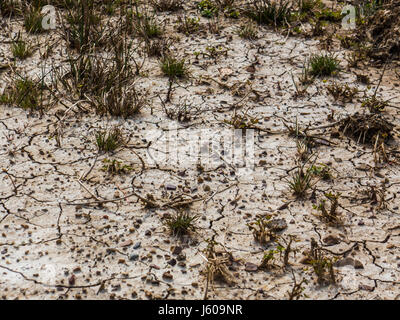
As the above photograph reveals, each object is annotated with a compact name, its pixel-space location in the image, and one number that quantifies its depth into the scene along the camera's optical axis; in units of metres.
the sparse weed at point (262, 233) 4.02
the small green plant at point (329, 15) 6.52
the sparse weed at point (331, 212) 4.19
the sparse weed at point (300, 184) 4.41
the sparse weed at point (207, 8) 6.66
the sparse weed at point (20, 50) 5.90
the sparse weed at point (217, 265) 3.72
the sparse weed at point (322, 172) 4.59
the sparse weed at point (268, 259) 3.79
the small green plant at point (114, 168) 4.61
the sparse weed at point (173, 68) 5.68
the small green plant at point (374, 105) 5.27
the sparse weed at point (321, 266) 3.72
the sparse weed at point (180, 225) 4.05
